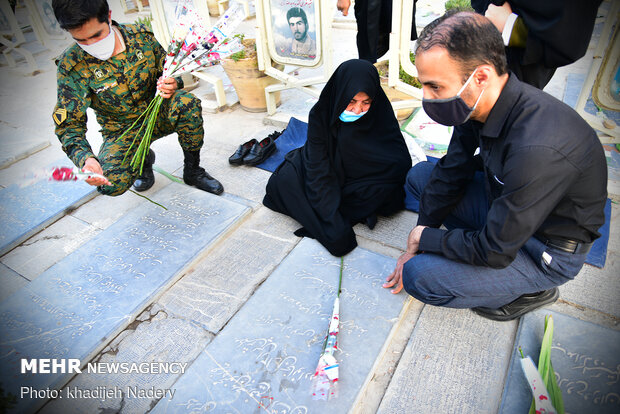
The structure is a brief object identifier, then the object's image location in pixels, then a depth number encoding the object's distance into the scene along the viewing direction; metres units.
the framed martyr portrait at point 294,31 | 3.33
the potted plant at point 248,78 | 3.83
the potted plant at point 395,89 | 3.48
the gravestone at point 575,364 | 1.55
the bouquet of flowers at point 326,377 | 1.62
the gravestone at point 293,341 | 1.63
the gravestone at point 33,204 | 2.65
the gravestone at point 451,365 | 1.61
